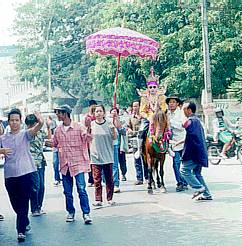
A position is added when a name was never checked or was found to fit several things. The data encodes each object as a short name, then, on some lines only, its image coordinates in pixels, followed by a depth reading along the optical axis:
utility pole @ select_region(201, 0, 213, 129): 21.52
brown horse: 10.33
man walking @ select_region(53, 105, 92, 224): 8.01
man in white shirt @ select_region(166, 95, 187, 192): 11.00
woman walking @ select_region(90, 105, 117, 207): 9.26
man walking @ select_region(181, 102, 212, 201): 9.39
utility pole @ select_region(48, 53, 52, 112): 39.95
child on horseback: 10.53
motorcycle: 15.95
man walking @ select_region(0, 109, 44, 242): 7.06
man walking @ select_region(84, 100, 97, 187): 10.05
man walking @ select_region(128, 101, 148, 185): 12.17
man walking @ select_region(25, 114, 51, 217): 8.60
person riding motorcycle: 16.45
